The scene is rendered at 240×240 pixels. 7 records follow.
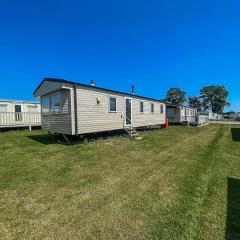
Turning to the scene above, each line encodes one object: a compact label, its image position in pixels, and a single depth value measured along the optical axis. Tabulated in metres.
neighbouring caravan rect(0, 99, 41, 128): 14.06
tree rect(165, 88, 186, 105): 60.53
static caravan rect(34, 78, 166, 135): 8.56
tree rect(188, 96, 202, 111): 74.81
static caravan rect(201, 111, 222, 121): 49.50
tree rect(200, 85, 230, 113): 69.76
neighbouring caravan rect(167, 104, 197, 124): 23.56
